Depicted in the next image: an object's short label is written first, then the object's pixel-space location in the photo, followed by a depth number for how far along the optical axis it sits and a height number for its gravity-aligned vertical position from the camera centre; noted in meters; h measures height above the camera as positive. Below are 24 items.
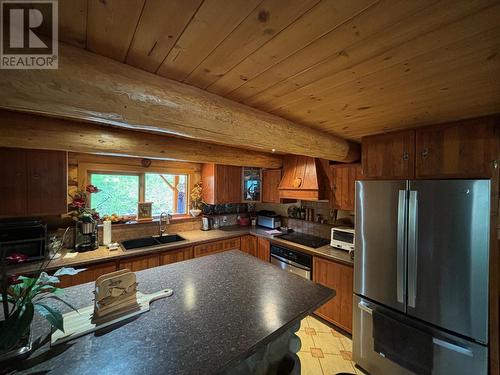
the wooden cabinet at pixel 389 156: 1.74 +0.29
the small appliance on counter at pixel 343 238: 2.43 -0.65
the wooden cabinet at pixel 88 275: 2.00 -0.92
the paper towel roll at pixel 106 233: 2.51 -0.60
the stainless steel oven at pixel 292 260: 2.58 -1.01
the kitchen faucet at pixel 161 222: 3.03 -0.56
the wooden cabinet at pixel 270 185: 3.47 +0.02
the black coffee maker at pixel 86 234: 2.29 -0.57
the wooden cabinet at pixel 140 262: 2.27 -0.90
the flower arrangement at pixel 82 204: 2.30 -0.22
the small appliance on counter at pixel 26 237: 1.84 -0.50
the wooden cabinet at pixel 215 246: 2.86 -0.92
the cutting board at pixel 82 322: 0.89 -0.67
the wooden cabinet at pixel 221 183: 3.25 +0.05
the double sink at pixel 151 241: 2.75 -0.79
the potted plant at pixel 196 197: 3.47 -0.19
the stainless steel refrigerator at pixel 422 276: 1.35 -0.68
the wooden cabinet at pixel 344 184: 2.49 +0.03
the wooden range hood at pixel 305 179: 2.78 +0.11
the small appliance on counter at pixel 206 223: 3.41 -0.63
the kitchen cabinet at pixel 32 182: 1.84 +0.03
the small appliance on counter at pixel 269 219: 3.60 -0.61
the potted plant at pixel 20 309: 0.67 -0.45
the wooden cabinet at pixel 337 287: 2.22 -1.14
